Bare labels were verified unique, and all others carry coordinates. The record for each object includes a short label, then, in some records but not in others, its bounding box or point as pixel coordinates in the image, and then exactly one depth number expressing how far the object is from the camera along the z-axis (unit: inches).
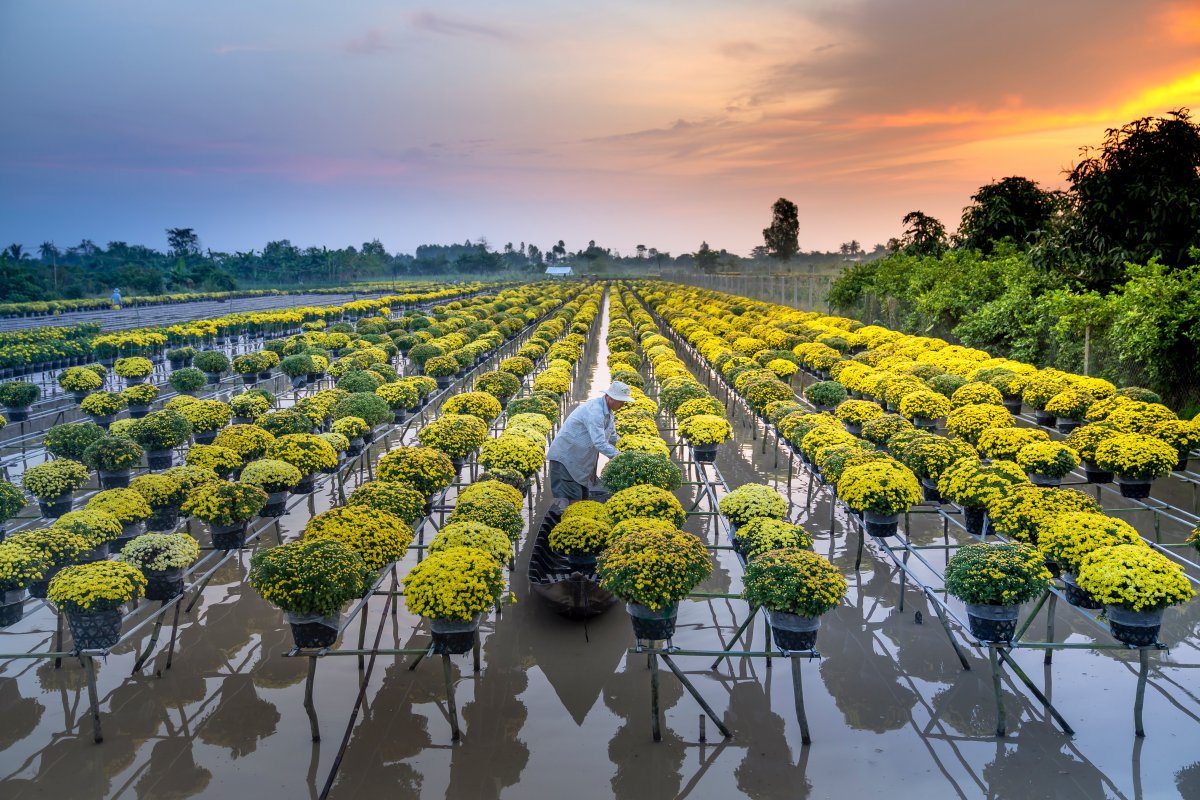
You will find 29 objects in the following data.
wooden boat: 335.9
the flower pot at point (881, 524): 352.2
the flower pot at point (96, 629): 262.2
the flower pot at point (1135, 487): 399.9
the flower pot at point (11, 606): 285.0
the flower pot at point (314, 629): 259.3
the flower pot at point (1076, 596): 275.8
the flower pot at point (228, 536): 349.7
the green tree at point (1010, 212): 1288.1
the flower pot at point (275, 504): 397.1
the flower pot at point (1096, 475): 418.6
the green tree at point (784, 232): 4188.0
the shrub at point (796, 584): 249.6
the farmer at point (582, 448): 403.2
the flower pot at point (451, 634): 259.6
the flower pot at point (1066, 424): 523.3
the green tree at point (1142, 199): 811.4
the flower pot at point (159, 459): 510.9
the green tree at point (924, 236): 1519.9
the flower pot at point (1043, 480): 404.8
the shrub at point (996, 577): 255.4
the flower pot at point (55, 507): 405.1
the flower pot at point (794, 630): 254.8
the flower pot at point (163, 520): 373.5
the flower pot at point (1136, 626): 251.0
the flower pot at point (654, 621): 269.0
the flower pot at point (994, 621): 259.7
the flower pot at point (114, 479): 458.9
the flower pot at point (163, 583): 296.0
